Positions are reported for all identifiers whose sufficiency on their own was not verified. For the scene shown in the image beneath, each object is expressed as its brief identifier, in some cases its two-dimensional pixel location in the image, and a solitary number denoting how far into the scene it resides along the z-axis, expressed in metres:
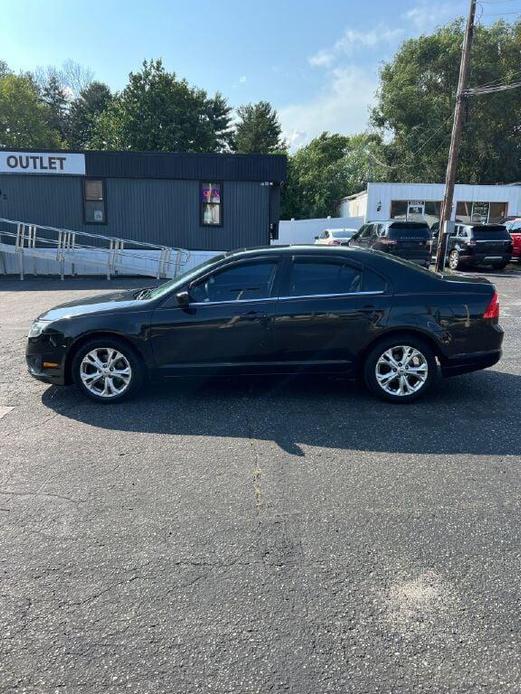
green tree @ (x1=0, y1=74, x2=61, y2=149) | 46.97
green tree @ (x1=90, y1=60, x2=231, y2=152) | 41.91
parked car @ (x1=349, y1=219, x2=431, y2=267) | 18.23
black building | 18.16
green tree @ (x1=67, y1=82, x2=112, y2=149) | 60.22
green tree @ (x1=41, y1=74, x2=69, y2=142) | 61.69
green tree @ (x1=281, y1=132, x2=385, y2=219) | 45.09
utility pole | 18.33
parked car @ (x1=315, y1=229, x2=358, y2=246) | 26.98
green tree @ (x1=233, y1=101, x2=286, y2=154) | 55.03
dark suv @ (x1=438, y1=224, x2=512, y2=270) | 18.67
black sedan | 5.46
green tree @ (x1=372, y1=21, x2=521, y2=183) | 39.47
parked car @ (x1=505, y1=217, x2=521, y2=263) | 20.64
